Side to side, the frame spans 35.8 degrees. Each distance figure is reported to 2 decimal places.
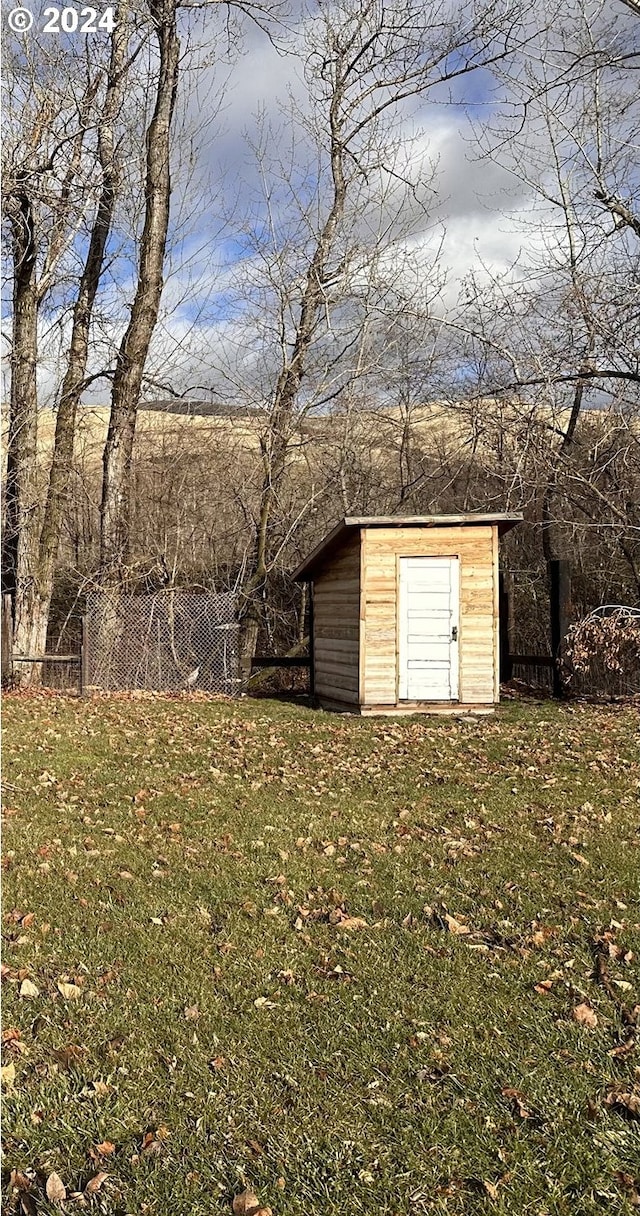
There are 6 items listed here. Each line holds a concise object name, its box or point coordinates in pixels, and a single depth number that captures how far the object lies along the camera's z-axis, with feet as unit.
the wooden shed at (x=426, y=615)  51.06
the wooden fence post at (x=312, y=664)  61.67
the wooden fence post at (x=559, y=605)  57.41
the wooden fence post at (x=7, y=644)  60.95
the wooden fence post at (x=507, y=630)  62.28
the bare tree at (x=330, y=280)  73.20
